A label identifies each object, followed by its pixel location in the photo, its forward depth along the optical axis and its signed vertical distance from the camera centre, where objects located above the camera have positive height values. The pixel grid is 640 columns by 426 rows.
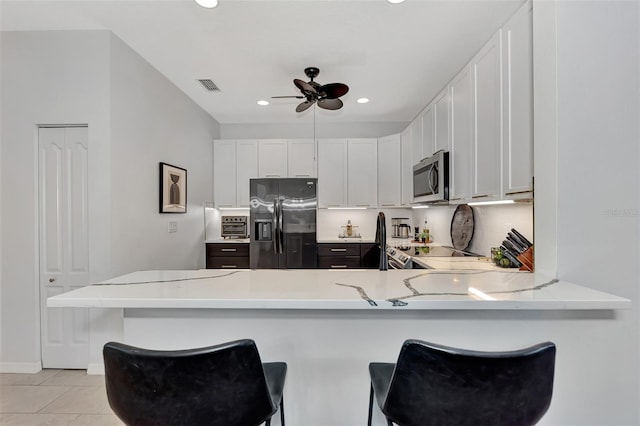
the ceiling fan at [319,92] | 2.54 +1.06
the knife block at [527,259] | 1.72 -0.29
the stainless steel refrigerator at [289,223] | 4.01 -0.16
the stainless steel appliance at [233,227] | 4.55 -0.25
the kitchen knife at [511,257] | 1.92 -0.31
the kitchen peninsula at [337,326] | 1.21 -0.50
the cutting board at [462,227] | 3.10 -0.17
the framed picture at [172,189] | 3.01 +0.25
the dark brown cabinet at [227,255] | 4.29 -0.64
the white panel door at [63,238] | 2.39 -0.22
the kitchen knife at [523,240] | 1.84 -0.19
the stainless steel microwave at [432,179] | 2.69 +0.32
